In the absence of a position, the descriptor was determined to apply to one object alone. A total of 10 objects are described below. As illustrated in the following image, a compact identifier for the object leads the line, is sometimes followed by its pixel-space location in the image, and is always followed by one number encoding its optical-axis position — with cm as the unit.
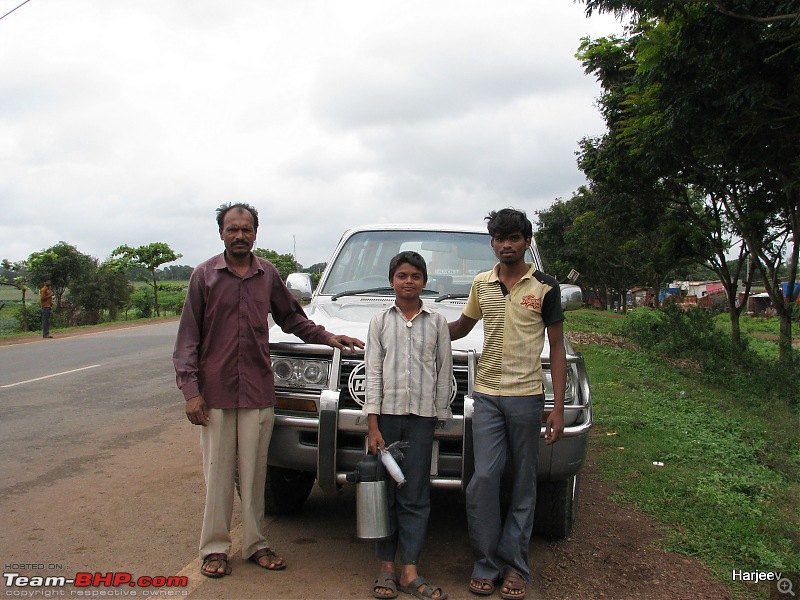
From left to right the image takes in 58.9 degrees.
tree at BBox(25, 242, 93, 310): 2991
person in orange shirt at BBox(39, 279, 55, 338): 1867
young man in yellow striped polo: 337
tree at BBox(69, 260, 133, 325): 3097
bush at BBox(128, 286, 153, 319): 3597
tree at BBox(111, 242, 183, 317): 3806
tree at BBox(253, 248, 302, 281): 7375
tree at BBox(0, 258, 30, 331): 2610
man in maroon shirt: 354
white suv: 355
